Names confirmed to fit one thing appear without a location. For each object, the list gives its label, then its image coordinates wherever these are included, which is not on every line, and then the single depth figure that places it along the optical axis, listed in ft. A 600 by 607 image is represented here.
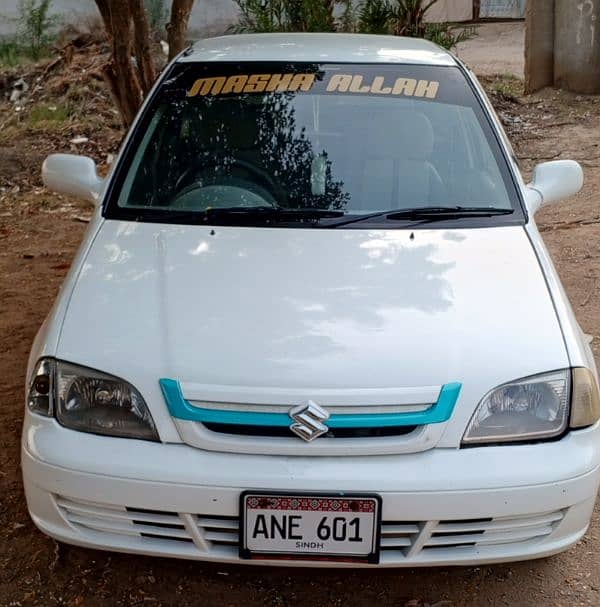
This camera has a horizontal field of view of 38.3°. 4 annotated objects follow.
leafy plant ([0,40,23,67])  36.83
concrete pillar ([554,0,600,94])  30.01
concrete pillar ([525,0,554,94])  31.14
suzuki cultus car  7.26
